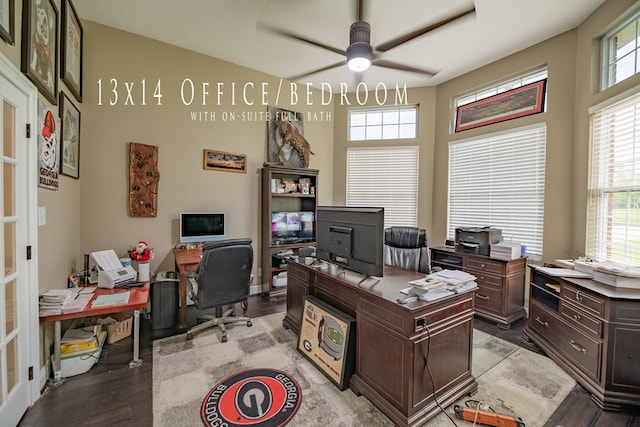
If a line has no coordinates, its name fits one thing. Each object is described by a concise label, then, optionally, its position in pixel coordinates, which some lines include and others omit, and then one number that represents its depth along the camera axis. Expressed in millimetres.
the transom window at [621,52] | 2416
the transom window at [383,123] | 4625
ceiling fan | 2002
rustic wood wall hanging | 3199
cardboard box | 2590
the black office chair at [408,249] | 2715
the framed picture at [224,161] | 3752
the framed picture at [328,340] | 1933
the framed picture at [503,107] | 3320
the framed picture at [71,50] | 2379
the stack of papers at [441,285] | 1646
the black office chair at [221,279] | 2552
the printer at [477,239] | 3239
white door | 1504
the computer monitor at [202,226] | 3426
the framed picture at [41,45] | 1692
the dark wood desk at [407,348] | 1558
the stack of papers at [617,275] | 1875
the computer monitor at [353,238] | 1840
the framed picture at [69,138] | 2389
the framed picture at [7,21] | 1454
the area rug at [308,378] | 1709
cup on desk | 2822
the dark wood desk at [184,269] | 2799
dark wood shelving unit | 3934
